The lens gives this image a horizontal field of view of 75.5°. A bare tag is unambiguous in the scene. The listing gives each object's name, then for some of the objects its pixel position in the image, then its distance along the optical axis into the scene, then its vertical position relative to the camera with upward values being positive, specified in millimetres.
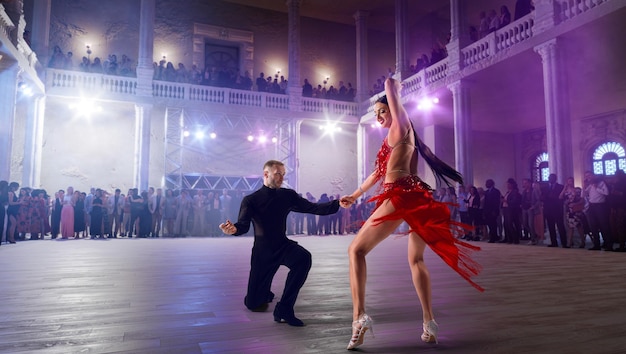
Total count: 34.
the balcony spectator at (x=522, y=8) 11711 +5715
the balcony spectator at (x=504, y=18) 12253 +5680
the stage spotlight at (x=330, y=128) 20094 +3892
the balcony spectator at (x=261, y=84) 18977 +5668
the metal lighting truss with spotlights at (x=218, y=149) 17531 +2630
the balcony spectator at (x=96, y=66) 16472 +5729
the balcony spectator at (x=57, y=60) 15761 +5684
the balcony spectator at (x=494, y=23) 12539 +5674
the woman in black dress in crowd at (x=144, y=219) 13031 -450
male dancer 3082 -165
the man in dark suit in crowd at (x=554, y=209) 9016 -94
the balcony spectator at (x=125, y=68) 16891 +5778
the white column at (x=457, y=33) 13604 +5775
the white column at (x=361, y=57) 20766 +7628
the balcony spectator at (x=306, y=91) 19734 +5558
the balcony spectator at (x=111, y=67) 16562 +5672
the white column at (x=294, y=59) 19031 +6885
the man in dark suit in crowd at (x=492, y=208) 10797 -85
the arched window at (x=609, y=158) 15703 +1852
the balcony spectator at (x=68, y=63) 16031 +5665
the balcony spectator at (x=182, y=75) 17766 +5756
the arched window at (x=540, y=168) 19078 +1780
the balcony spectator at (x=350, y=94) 20984 +5746
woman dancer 2348 -76
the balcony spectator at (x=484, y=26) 13219 +5854
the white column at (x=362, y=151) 20453 +2732
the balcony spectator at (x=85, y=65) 16344 +5690
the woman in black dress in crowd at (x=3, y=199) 9297 +145
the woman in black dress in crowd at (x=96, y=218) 12395 -395
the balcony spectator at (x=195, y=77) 17953 +5668
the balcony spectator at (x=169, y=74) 17594 +5721
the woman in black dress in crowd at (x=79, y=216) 12359 -333
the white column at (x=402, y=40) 17500 +7195
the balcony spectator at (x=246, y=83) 18656 +5626
